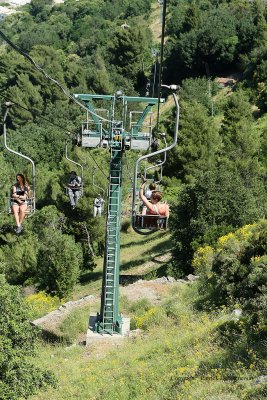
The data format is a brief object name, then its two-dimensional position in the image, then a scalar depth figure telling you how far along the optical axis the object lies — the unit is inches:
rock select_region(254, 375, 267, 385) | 436.7
